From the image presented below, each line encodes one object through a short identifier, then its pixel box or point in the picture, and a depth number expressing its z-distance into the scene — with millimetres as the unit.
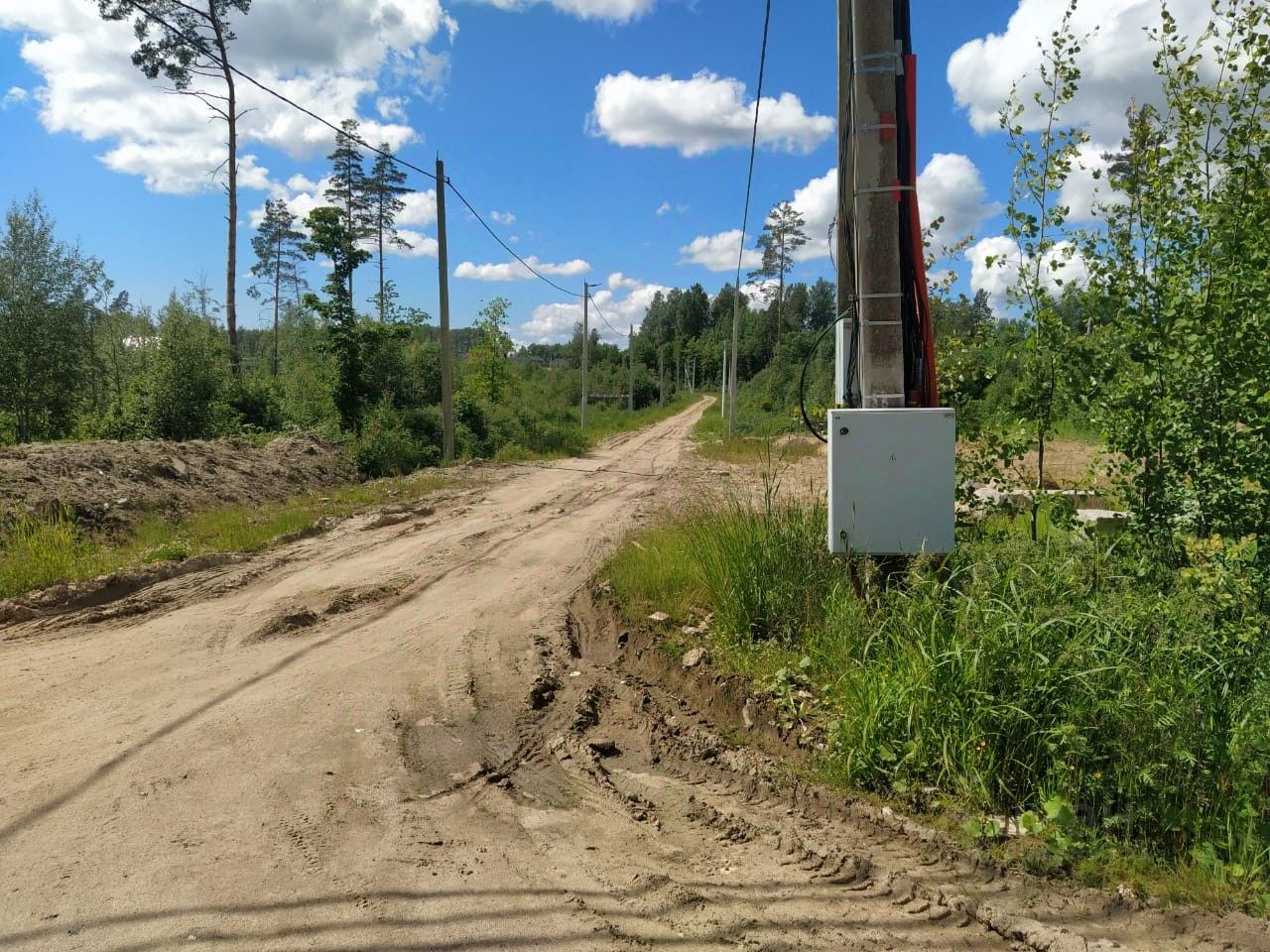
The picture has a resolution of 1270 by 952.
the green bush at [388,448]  17438
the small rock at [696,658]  5398
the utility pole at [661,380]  70812
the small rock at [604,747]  4469
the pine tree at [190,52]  22359
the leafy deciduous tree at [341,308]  20203
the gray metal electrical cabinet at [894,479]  4672
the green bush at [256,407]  21125
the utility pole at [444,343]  19438
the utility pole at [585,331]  36625
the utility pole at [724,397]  45728
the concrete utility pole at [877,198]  4805
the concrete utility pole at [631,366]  52906
